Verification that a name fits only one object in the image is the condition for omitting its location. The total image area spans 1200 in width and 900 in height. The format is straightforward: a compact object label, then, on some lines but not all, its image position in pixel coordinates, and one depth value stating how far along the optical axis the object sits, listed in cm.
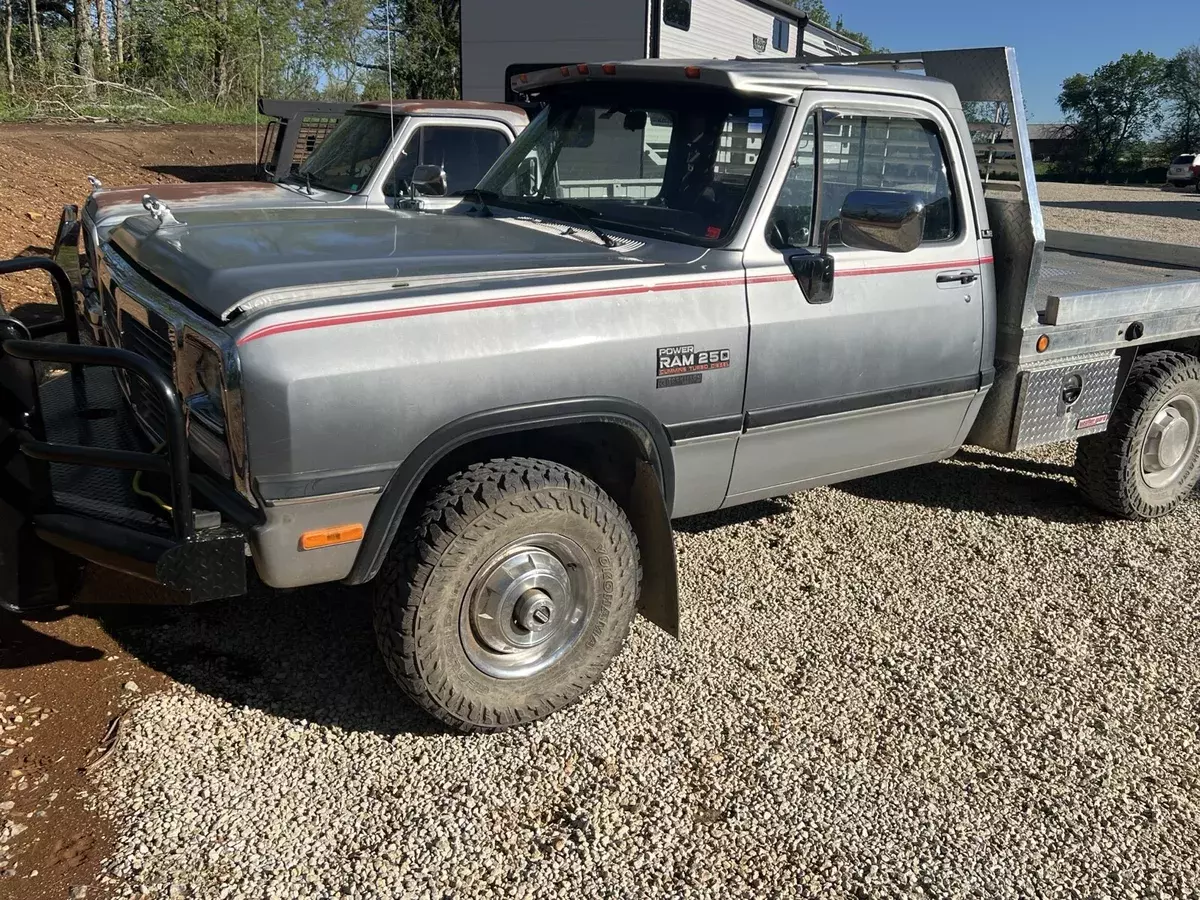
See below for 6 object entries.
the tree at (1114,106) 5238
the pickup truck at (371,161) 697
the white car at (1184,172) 3906
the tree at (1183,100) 5235
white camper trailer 1647
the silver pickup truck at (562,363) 276
